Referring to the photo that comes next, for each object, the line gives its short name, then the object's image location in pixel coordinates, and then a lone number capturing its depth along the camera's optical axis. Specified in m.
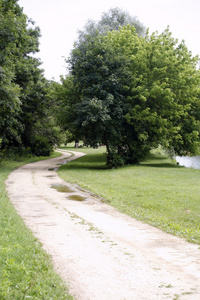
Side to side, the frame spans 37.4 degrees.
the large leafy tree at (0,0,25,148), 18.78
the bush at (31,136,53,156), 40.66
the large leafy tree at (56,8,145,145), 26.08
